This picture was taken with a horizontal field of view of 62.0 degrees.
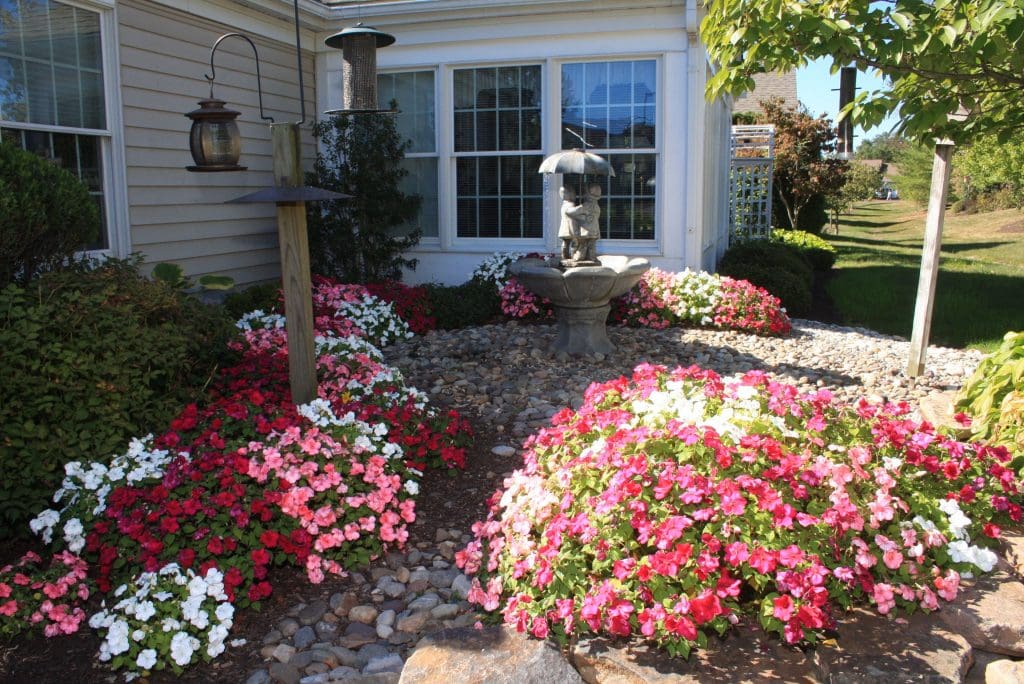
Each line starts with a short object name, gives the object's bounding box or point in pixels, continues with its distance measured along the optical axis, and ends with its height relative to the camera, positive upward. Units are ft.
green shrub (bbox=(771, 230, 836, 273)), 50.31 -2.04
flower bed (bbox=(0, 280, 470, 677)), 9.59 -3.83
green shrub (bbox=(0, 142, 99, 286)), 12.55 +0.07
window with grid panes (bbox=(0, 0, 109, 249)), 18.10 +2.98
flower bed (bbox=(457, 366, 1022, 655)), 7.84 -3.04
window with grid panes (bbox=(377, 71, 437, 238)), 29.76 +3.26
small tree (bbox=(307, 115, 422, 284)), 27.45 +0.51
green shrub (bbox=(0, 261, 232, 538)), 11.59 -2.23
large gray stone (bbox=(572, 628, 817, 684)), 7.61 -4.06
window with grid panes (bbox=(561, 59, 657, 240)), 27.86 +2.93
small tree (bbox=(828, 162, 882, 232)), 93.02 +3.56
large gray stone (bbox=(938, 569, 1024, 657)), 8.13 -3.85
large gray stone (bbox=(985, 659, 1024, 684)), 7.49 -4.03
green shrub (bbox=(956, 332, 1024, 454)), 11.77 -2.70
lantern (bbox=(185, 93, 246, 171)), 13.91 +1.33
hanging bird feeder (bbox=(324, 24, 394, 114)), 13.93 +2.53
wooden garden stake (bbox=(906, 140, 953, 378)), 19.79 -1.29
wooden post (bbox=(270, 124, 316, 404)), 12.81 -0.77
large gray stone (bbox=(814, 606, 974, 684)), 7.41 -3.91
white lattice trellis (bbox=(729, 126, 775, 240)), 49.98 +1.87
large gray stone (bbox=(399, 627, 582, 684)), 7.79 -4.13
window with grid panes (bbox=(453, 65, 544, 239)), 28.89 +2.29
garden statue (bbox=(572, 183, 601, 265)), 21.44 -0.27
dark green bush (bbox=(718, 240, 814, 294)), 33.94 -1.84
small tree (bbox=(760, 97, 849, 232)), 62.75 +4.69
